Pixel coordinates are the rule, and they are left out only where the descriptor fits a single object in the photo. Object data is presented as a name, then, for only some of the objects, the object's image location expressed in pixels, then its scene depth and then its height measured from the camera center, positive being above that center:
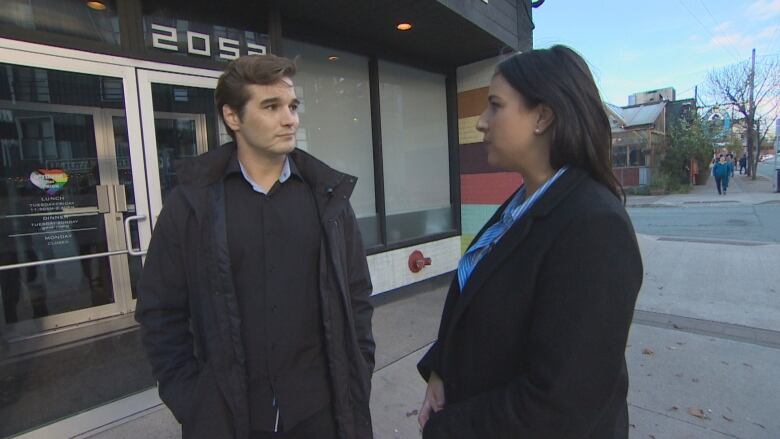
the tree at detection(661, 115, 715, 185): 20.70 +0.92
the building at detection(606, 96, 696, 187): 21.72 +1.31
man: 1.44 -0.35
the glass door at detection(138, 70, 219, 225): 2.97 +0.55
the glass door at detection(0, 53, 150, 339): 2.97 +0.05
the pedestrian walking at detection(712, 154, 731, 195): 17.72 -0.28
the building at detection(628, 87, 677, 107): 34.13 +6.03
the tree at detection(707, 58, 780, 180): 25.06 +3.51
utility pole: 25.02 +1.61
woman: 0.92 -0.25
